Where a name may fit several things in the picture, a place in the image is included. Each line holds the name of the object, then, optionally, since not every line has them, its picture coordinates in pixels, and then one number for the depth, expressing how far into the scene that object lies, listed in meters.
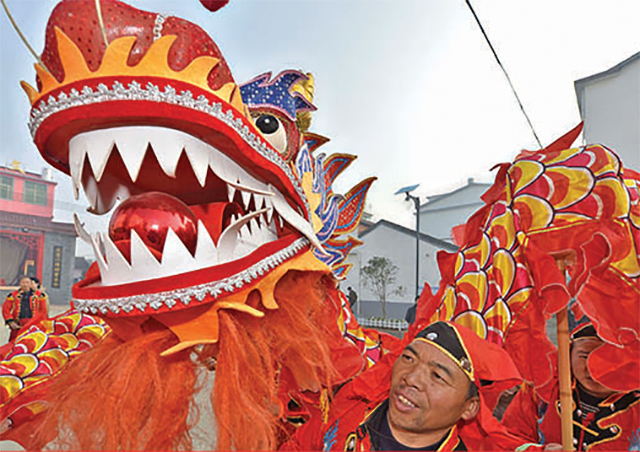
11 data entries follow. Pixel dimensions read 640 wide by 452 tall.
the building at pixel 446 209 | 13.83
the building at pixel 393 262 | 13.16
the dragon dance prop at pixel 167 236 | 0.78
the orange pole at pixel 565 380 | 1.04
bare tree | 13.01
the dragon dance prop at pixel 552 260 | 1.01
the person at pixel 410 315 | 4.41
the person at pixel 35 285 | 3.68
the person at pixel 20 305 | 3.40
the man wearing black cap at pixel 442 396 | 1.01
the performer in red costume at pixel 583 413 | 1.26
